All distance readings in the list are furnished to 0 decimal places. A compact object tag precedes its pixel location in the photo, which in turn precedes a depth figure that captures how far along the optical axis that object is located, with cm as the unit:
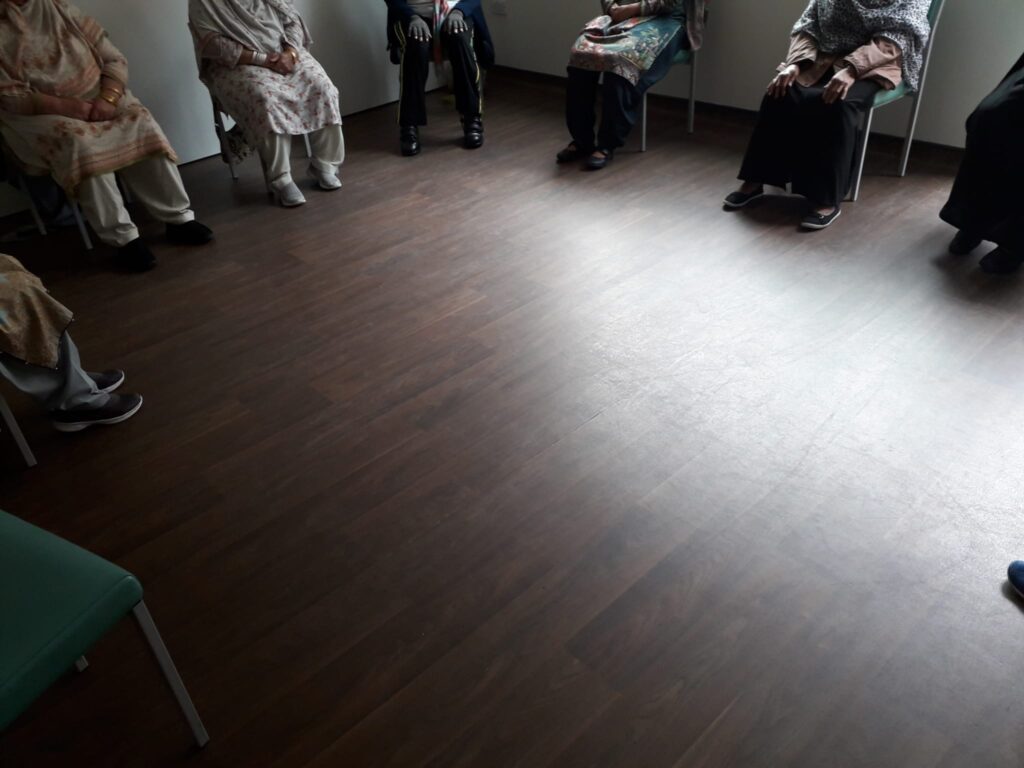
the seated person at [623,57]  373
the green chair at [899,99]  313
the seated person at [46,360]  203
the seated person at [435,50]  412
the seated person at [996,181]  272
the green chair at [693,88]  393
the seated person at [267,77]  354
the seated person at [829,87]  306
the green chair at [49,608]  112
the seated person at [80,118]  301
